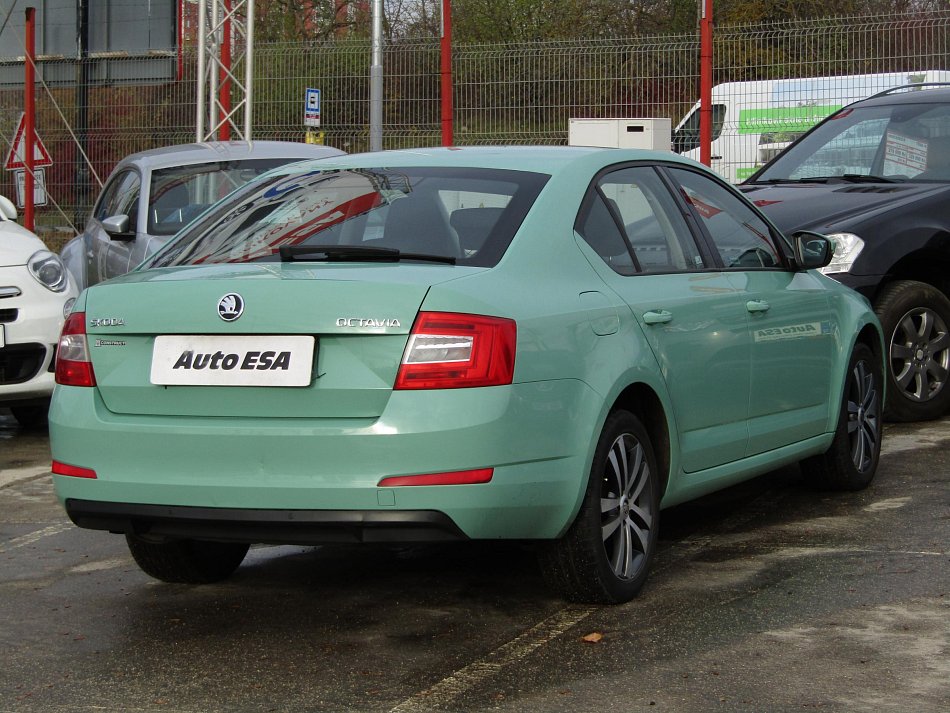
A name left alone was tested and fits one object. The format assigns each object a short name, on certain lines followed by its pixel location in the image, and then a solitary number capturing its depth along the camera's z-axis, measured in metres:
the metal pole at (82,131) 22.17
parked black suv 8.55
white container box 17.09
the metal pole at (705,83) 17.08
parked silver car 10.61
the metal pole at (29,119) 21.75
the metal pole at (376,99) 19.08
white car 8.75
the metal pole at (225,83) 17.39
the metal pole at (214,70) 16.50
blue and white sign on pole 19.52
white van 16.81
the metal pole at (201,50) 16.14
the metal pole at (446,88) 18.50
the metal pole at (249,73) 15.96
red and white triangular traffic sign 22.19
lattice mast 16.12
